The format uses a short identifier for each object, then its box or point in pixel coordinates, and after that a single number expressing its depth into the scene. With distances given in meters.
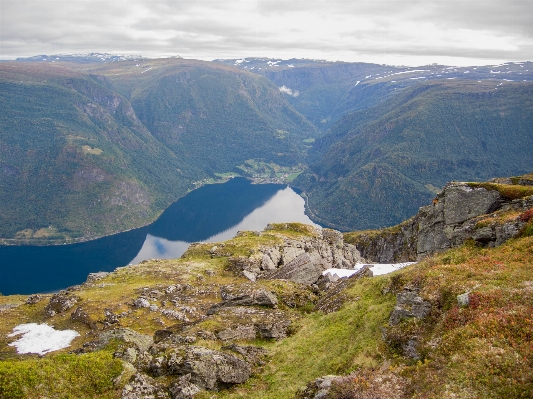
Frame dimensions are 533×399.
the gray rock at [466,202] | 40.81
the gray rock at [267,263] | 54.67
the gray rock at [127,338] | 25.08
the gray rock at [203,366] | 21.22
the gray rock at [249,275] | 50.64
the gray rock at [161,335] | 29.55
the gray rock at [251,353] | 24.05
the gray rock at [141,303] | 43.16
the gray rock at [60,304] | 43.19
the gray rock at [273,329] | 28.61
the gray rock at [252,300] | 34.75
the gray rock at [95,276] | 58.84
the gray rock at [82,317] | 39.72
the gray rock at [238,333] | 28.00
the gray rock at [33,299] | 47.25
